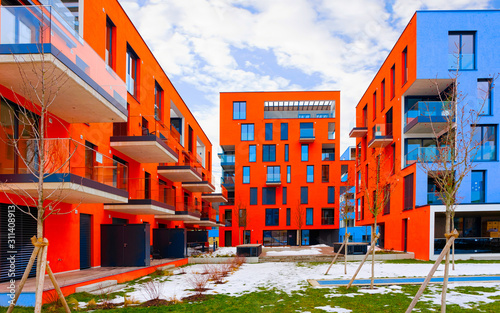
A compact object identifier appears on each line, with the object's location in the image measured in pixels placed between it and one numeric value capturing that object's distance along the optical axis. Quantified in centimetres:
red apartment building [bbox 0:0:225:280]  965
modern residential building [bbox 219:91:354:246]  4600
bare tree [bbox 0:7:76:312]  923
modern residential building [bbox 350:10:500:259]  2175
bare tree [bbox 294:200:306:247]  4494
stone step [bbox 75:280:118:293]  1073
